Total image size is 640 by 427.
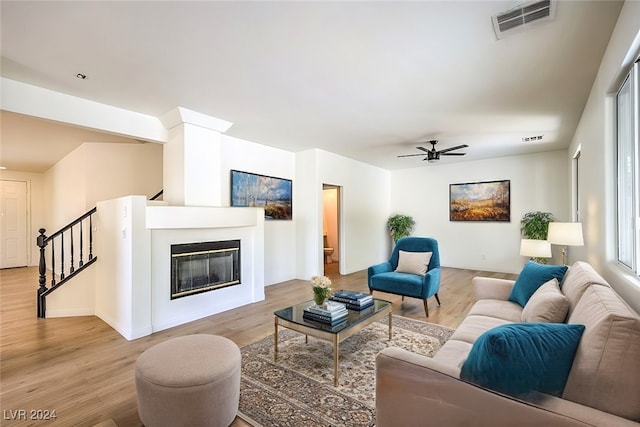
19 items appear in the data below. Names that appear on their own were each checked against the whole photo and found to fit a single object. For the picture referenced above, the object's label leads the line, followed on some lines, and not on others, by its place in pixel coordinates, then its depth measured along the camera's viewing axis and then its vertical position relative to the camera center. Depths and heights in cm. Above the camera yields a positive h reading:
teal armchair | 366 -84
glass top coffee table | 222 -90
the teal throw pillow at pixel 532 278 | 246 -58
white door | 735 -17
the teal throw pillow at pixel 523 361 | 111 -58
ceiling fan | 494 +101
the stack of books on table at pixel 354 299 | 274 -83
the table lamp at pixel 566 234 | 311 -25
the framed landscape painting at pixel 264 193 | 485 +39
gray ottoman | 162 -97
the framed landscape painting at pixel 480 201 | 657 +27
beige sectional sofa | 103 -70
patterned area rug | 189 -129
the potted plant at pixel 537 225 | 585 -26
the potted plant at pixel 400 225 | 768 -31
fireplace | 358 -68
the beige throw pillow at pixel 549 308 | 174 -59
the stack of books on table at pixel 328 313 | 237 -83
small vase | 254 -74
